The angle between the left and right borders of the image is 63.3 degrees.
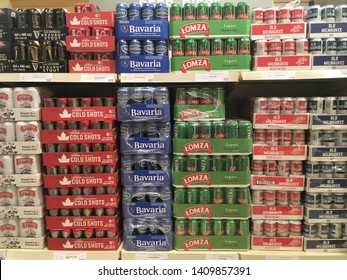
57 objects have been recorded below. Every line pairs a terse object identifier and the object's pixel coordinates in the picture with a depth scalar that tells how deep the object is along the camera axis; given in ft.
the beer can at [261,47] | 4.89
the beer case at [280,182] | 4.95
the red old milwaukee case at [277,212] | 5.00
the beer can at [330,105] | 4.76
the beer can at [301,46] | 4.84
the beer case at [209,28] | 4.85
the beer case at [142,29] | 4.79
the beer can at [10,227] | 5.01
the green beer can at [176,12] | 4.86
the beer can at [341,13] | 4.85
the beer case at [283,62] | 4.85
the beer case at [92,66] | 4.90
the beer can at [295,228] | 4.98
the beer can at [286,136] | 4.91
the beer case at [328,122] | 4.76
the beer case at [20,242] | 5.01
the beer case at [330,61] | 4.83
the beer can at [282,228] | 4.98
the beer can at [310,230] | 4.95
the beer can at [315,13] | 4.89
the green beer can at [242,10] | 4.84
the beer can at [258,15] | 4.96
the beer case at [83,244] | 4.99
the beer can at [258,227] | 5.03
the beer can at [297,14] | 4.88
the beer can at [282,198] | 5.01
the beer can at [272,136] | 4.93
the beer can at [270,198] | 5.01
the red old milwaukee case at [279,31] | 4.87
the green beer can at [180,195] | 4.98
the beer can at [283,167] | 4.97
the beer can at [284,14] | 4.86
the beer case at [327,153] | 4.83
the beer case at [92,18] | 4.80
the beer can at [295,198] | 5.01
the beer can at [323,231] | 4.94
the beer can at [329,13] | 4.85
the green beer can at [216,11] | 4.86
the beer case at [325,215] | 4.91
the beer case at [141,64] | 4.87
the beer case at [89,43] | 4.81
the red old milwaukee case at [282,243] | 4.99
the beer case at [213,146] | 4.86
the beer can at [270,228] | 4.99
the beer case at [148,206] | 4.99
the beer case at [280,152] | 4.89
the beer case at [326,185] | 4.89
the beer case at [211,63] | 4.89
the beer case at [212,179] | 4.91
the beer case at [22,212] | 4.95
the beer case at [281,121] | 4.82
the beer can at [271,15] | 4.89
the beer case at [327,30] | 4.83
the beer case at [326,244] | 4.94
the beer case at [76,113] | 4.81
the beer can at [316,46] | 4.84
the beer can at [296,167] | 4.97
